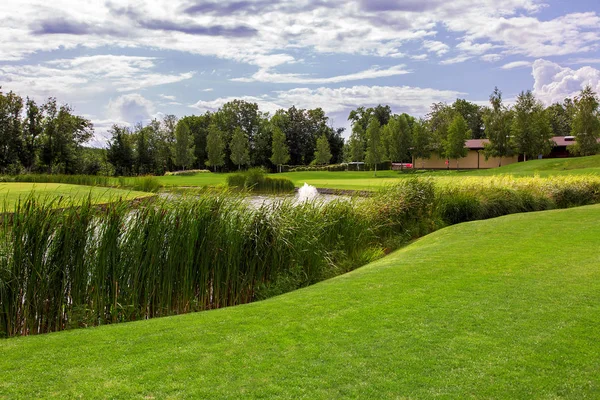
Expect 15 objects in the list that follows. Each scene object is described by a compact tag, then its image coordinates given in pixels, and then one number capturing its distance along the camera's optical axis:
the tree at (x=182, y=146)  56.19
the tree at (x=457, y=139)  50.25
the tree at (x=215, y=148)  59.94
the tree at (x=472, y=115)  76.31
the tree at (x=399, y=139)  56.12
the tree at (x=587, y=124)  44.69
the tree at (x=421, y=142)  54.22
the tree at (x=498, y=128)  48.97
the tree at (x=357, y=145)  67.19
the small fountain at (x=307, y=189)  25.08
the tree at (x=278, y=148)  60.62
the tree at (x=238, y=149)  60.56
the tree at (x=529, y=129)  46.72
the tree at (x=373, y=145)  54.01
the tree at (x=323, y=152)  64.19
